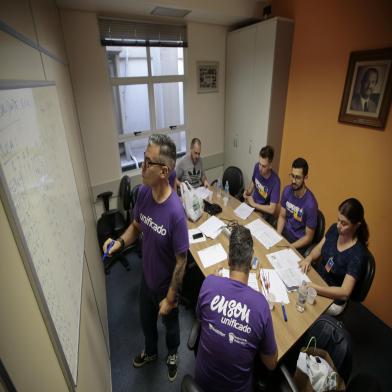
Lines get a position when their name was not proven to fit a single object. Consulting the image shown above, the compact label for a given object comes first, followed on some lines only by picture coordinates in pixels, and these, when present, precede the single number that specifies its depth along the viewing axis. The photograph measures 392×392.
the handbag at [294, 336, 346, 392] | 1.35
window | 3.39
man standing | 1.44
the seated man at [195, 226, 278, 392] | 1.15
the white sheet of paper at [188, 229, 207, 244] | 2.24
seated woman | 1.72
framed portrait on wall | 2.21
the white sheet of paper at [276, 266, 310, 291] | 1.75
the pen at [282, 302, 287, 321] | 1.53
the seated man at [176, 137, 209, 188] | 3.12
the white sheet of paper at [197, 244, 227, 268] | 1.99
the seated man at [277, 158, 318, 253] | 2.29
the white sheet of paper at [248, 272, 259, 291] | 1.74
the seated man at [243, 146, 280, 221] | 2.76
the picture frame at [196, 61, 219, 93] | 3.66
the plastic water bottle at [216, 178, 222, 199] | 3.07
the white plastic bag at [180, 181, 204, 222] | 2.46
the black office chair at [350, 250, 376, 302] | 1.71
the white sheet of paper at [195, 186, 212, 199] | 2.99
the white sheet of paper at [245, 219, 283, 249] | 2.20
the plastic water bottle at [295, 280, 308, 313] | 1.58
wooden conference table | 1.43
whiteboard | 0.59
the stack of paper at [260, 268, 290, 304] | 1.66
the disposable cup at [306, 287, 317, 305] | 1.63
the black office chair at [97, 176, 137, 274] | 2.82
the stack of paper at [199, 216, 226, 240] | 2.32
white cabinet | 3.02
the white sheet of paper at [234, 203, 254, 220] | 2.60
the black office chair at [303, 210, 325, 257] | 2.30
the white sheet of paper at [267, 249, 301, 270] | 1.93
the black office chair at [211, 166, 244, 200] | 3.51
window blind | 2.85
